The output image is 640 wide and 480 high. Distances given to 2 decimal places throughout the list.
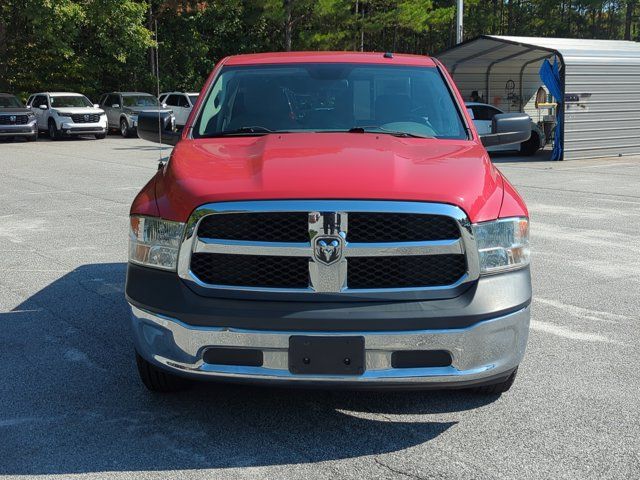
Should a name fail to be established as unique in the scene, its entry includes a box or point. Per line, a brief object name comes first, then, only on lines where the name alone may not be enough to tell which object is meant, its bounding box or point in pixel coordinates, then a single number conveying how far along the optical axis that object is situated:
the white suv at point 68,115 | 30.62
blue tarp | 22.12
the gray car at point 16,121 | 29.19
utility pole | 31.73
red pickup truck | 3.54
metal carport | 22.27
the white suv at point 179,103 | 30.48
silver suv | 32.34
